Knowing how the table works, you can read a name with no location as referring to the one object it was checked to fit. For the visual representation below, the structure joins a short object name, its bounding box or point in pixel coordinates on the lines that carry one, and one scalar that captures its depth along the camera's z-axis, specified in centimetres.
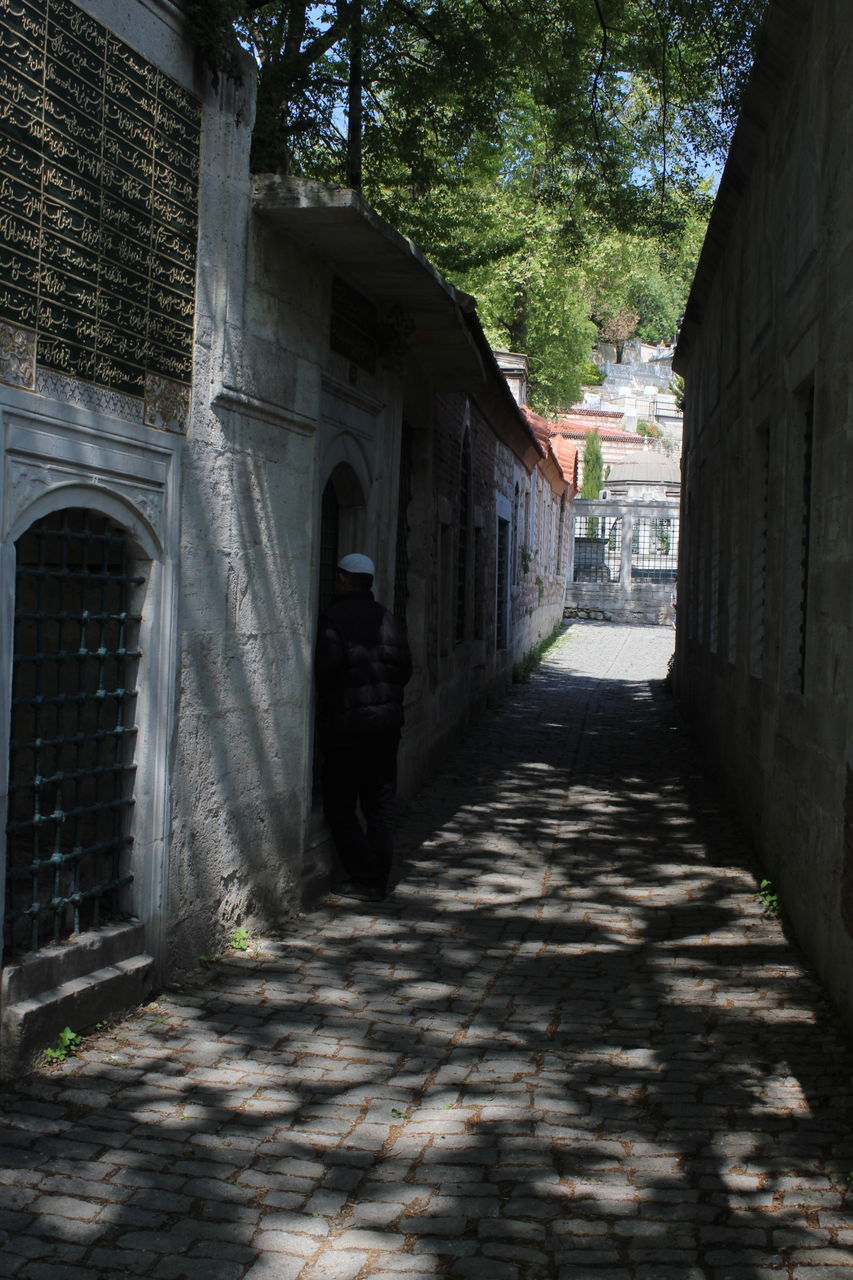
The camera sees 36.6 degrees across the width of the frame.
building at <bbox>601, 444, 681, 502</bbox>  5069
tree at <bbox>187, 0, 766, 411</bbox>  1042
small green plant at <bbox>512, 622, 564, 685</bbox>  2136
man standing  717
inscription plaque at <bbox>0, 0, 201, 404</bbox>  433
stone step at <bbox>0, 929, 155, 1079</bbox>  436
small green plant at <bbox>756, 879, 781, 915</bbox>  720
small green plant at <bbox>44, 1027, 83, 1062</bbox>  455
